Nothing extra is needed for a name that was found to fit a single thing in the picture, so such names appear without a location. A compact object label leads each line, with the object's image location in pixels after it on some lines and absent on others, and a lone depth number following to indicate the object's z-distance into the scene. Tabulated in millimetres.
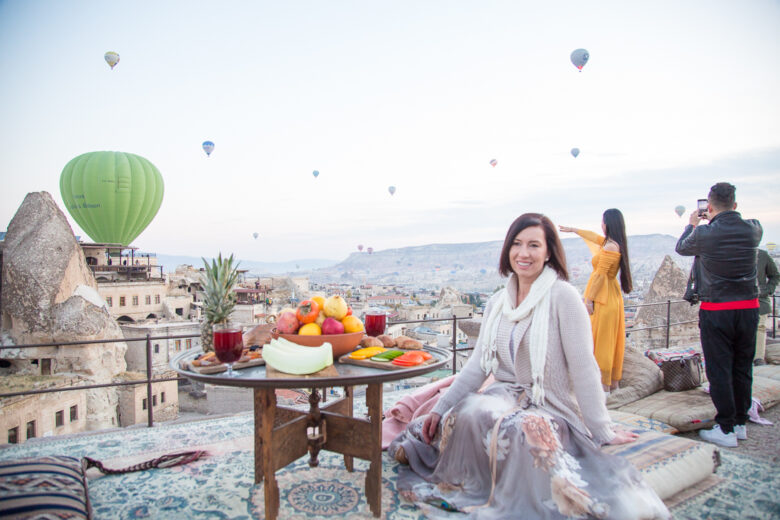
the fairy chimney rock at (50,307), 23672
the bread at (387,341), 2693
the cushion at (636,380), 4289
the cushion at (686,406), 3826
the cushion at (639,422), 3615
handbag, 4508
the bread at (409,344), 2674
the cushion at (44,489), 2150
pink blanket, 3516
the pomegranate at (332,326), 2480
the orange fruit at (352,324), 2553
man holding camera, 3580
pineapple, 2529
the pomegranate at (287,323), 2473
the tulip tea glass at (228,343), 2221
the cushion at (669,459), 2631
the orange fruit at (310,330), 2439
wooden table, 2062
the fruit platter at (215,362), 2206
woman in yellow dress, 4336
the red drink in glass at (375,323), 2826
